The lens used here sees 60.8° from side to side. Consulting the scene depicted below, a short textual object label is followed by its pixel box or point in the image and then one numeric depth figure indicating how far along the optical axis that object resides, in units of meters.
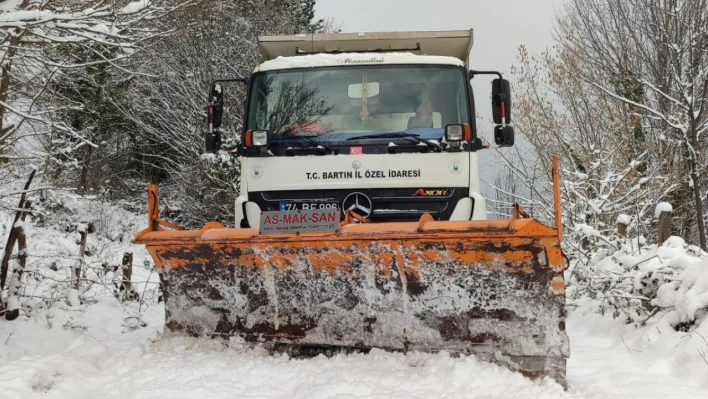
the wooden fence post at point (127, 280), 7.65
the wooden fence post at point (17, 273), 5.65
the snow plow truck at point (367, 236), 3.85
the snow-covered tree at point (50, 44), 4.14
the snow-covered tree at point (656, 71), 10.41
